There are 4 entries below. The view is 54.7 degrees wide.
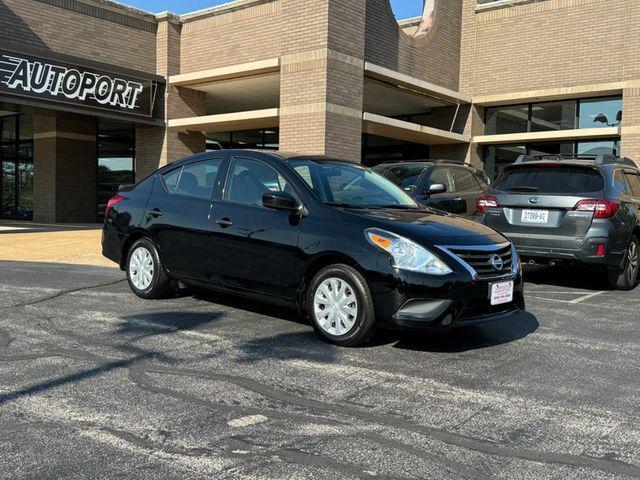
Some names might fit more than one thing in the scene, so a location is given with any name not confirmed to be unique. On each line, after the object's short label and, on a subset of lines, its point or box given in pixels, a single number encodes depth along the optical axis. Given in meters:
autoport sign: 14.16
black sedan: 4.80
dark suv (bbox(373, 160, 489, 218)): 9.70
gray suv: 7.84
